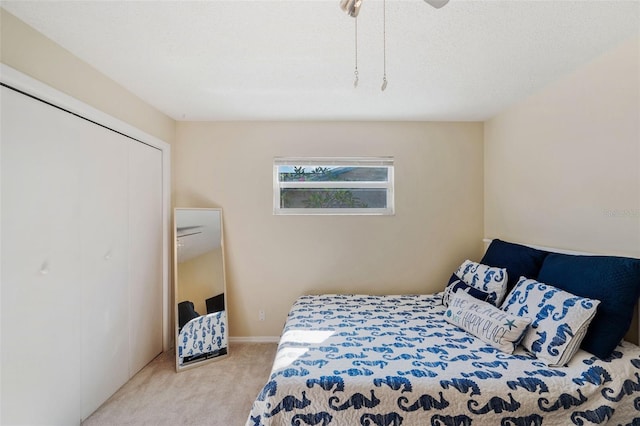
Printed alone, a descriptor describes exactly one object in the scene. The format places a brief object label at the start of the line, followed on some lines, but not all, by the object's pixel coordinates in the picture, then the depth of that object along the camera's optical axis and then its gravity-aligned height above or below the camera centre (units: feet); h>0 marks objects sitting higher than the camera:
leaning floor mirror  8.49 -2.21
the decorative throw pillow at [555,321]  4.98 -1.95
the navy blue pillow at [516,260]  6.95 -1.21
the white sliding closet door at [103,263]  6.26 -1.11
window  10.14 +0.88
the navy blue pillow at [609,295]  4.96 -1.46
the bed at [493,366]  4.47 -2.65
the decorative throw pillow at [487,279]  7.00 -1.71
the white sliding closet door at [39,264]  4.72 -0.85
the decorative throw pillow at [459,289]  7.16 -2.04
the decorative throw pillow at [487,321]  5.50 -2.25
